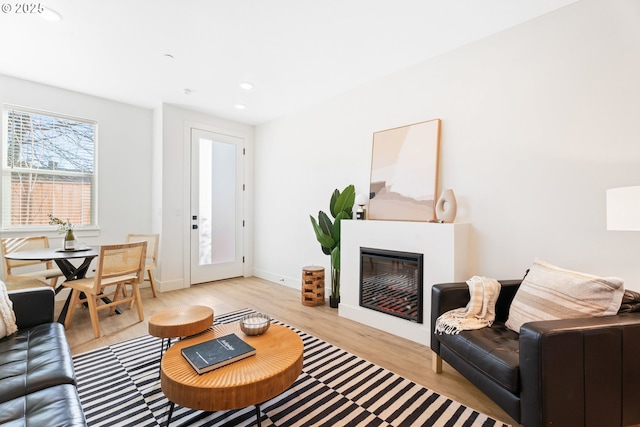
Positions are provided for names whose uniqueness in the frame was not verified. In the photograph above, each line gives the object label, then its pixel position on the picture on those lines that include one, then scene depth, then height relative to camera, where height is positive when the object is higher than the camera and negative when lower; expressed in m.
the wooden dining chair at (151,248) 3.92 -0.50
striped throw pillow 1.52 -0.46
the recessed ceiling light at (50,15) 2.23 +1.55
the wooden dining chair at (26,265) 3.00 -0.61
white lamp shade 1.50 +0.04
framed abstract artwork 2.83 +0.44
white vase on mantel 2.54 +0.07
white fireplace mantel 2.47 -0.37
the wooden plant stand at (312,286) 3.61 -0.91
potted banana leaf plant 3.47 -0.18
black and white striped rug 1.63 -1.16
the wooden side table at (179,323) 1.90 -0.74
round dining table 2.66 -0.42
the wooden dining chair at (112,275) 2.73 -0.64
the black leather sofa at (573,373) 1.31 -0.75
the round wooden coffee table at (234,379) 1.26 -0.76
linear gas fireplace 2.67 -0.68
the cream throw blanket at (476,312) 1.90 -0.67
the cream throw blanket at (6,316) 1.68 -0.62
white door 4.56 +0.11
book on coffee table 1.42 -0.74
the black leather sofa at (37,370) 1.09 -0.75
